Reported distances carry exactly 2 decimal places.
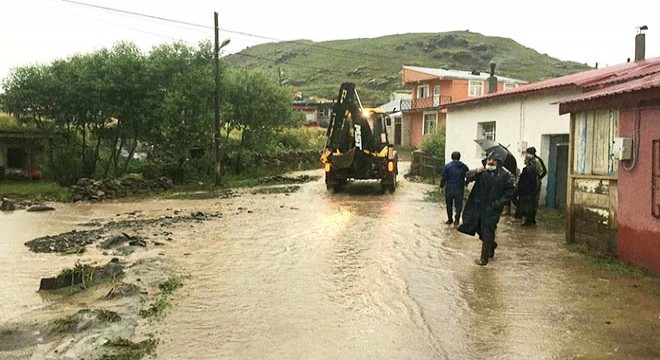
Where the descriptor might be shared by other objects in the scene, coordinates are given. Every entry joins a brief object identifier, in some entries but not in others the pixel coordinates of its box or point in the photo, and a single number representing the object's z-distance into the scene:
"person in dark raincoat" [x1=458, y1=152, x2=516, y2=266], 8.95
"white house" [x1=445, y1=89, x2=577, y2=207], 15.17
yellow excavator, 19.31
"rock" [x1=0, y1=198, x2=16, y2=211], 18.12
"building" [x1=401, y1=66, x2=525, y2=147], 46.09
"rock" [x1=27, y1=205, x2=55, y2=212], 17.76
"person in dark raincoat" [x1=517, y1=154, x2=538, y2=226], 12.97
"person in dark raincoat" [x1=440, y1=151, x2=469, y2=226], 12.86
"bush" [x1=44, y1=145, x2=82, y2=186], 24.42
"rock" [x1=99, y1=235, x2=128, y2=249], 11.29
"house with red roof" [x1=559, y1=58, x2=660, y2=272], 8.25
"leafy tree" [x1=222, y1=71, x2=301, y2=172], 28.64
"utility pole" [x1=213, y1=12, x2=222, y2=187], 24.25
